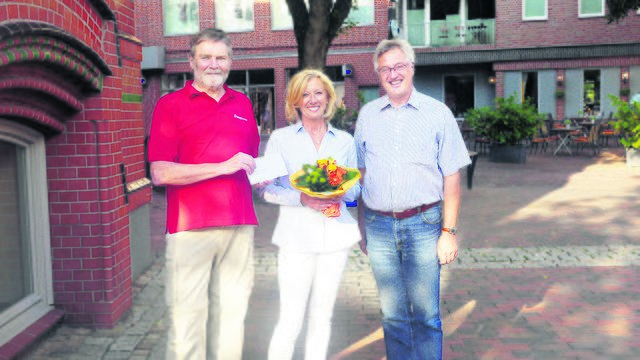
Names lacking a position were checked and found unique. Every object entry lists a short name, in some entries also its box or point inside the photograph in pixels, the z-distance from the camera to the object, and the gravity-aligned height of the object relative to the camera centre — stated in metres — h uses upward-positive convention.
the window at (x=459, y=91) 31.06 +1.05
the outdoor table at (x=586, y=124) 21.30 -0.36
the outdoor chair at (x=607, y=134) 21.16 -0.68
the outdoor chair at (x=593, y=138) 20.04 -0.74
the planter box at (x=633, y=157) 16.31 -1.07
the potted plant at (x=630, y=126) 15.98 -0.34
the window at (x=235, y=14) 30.56 +4.57
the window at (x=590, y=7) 28.42 +4.25
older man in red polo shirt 3.47 -0.36
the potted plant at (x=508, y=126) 17.89 -0.33
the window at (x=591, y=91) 28.77 +0.85
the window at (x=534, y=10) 28.97 +4.30
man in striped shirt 3.65 -0.39
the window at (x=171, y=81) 31.56 +1.76
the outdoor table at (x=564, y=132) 19.97 -0.59
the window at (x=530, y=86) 29.42 +1.16
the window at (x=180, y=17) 31.03 +4.58
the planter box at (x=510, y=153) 18.20 -1.03
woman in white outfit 3.60 -0.57
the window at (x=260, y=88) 30.62 +1.34
